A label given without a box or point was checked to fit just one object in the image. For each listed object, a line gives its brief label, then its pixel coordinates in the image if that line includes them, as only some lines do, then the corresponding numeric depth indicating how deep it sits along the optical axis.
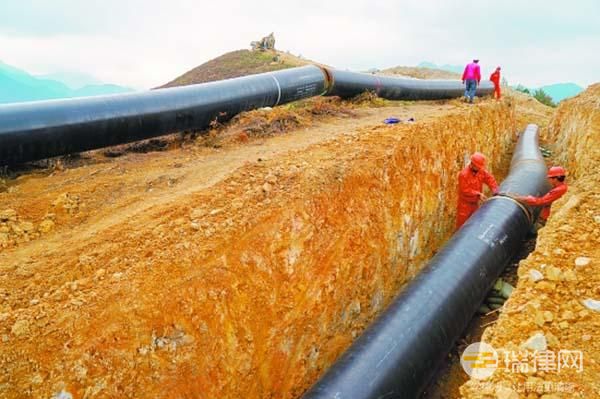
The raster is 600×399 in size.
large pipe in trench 3.97
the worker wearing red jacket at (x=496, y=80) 12.82
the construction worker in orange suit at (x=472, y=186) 7.03
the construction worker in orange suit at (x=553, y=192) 6.15
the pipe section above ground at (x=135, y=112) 4.96
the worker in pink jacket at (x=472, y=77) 11.27
